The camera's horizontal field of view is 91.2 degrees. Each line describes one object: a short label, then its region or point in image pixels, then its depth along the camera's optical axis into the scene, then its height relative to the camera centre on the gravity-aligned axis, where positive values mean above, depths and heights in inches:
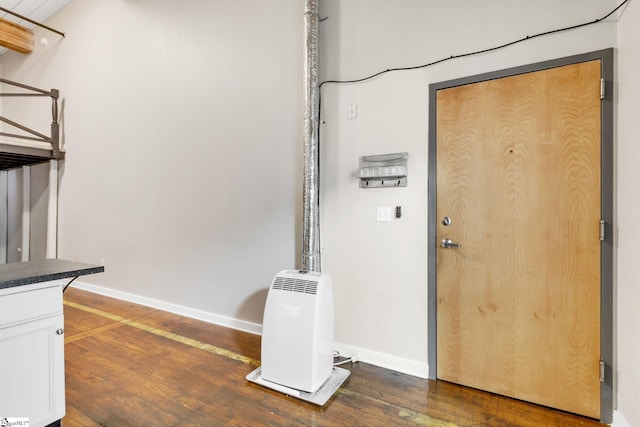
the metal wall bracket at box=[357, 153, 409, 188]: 91.4 +12.5
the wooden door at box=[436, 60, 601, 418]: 72.5 -5.9
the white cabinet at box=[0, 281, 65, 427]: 54.9 -26.1
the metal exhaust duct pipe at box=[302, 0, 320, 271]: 96.9 +20.6
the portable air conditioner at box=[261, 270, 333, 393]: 79.2 -31.1
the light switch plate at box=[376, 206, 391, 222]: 95.0 -0.2
